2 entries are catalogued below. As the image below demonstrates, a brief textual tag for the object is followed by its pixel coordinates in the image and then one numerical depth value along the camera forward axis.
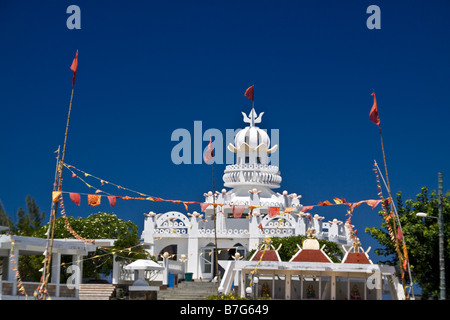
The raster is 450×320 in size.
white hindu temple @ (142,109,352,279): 59.59
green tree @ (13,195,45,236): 68.92
